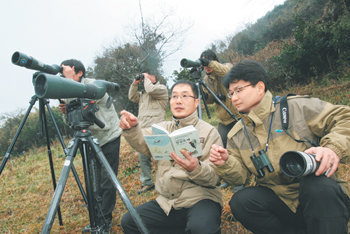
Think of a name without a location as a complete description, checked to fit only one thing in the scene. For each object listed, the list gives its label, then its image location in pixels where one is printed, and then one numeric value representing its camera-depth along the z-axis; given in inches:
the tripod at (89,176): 51.0
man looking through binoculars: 143.7
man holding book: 59.8
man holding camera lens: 49.8
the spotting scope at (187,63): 112.6
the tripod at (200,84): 119.8
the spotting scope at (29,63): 69.5
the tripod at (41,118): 90.3
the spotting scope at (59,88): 47.2
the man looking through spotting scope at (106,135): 99.3
